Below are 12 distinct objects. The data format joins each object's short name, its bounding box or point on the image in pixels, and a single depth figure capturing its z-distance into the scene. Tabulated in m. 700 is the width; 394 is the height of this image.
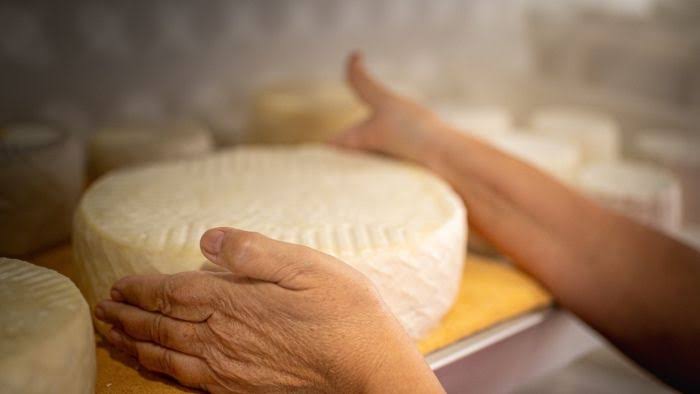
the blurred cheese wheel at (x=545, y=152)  1.46
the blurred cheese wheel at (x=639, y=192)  1.38
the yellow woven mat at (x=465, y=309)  0.83
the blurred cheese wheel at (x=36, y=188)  1.08
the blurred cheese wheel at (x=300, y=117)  1.62
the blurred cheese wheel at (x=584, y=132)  1.82
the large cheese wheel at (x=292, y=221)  0.89
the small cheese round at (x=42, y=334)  0.61
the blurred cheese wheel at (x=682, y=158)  1.81
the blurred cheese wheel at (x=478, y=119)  1.71
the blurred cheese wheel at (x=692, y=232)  1.75
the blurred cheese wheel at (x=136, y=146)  1.38
